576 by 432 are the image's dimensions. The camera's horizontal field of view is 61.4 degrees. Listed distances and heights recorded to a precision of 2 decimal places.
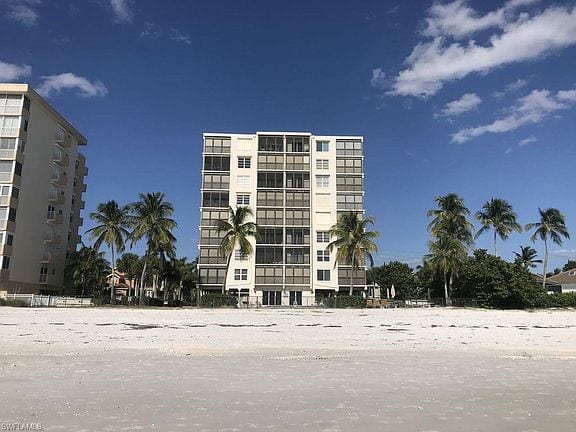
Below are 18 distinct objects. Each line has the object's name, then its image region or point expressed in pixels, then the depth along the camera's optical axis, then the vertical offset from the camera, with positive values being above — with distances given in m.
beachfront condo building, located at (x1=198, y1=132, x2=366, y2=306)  78.50 +16.70
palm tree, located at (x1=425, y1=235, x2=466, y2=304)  65.62 +6.81
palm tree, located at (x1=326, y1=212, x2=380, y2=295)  65.06 +8.77
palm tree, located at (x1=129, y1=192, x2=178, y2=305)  63.19 +10.52
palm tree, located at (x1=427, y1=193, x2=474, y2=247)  71.38 +12.40
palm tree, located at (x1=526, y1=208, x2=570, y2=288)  79.25 +13.16
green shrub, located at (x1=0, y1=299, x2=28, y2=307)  48.36 -0.21
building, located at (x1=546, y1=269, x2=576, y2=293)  92.50 +4.98
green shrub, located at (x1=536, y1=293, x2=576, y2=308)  60.63 +0.96
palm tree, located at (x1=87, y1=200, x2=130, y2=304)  65.62 +10.31
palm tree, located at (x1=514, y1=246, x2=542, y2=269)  103.50 +10.94
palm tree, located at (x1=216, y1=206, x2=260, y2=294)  62.53 +9.15
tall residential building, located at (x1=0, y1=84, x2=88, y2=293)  63.72 +15.54
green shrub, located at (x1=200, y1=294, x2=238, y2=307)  59.53 +0.41
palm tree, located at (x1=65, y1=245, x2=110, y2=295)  71.75 +4.76
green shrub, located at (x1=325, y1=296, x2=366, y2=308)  60.61 +0.40
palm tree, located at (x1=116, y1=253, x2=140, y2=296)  80.31 +6.61
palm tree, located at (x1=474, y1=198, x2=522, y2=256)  76.69 +13.78
